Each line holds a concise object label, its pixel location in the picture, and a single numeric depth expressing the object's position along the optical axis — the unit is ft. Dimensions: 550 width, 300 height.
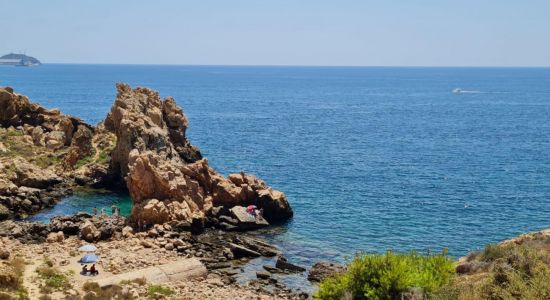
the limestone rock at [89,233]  170.60
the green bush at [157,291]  127.44
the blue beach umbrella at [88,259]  144.25
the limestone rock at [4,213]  190.31
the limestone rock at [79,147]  255.91
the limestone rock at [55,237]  168.76
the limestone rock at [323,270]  147.64
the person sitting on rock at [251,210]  195.21
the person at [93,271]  139.64
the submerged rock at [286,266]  154.81
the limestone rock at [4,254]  143.23
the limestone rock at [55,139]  270.05
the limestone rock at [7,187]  204.54
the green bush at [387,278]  100.83
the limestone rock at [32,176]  223.51
